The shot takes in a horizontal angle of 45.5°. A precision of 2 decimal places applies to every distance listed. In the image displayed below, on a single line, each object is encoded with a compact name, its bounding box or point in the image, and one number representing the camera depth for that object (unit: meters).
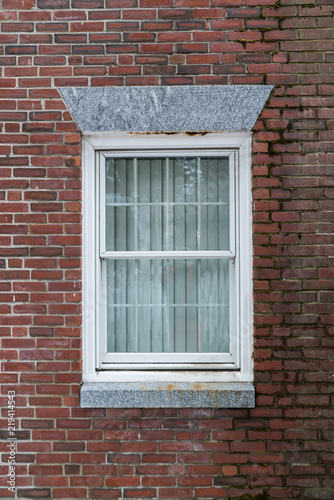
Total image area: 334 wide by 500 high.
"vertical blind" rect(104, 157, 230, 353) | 2.98
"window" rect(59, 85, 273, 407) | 2.79
